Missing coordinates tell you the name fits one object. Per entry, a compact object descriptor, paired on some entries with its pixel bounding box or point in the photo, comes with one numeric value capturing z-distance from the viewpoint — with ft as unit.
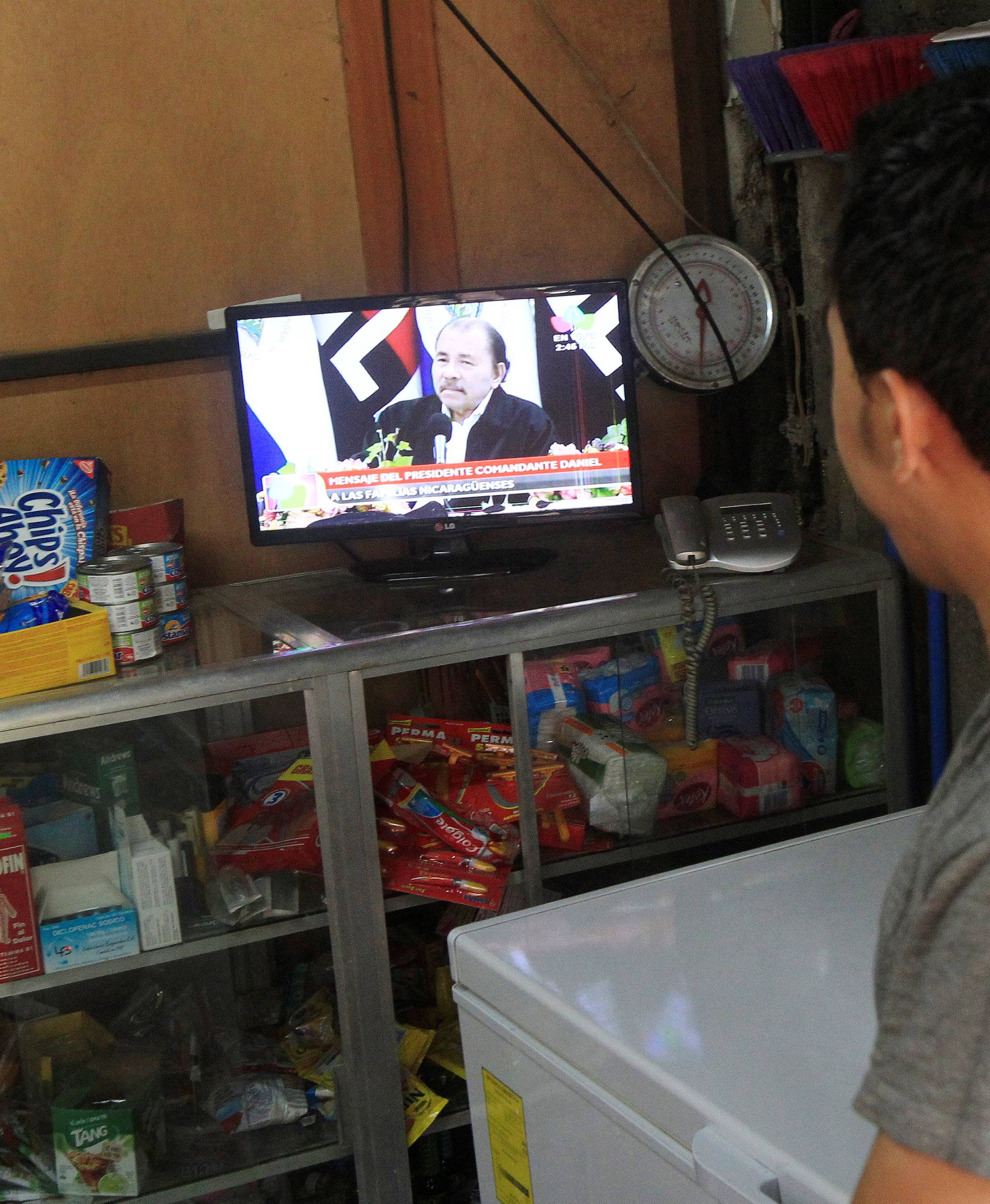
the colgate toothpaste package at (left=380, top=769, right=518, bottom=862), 5.77
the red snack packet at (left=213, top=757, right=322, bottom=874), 5.49
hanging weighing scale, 6.95
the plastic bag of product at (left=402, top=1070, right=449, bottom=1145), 5.77
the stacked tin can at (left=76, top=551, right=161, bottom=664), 5.30
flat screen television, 6.26
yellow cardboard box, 4.92
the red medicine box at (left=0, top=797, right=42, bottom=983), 5.04
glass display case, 5.23
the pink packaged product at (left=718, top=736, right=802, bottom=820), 6.16
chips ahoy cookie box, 5.73
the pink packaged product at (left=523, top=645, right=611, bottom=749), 5.74
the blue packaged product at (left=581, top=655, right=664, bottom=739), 5.84
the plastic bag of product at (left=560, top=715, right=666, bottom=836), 5.90
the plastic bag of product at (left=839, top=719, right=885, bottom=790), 6.39
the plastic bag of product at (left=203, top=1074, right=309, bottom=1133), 5.68
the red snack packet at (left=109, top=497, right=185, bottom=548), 6.15
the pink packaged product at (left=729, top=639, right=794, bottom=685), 6.13
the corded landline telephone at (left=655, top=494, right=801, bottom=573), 5.85
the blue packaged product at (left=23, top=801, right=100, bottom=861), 5.18
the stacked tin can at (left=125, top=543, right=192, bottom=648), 5.62
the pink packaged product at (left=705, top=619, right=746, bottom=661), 6.01
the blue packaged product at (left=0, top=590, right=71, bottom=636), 5.18
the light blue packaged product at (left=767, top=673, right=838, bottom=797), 6.25
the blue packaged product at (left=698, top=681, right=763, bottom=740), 6.10
